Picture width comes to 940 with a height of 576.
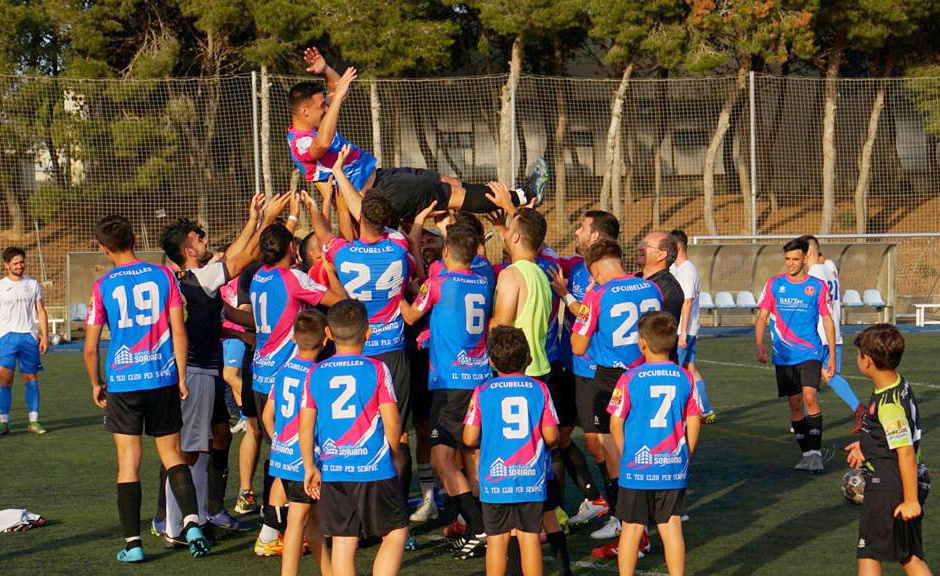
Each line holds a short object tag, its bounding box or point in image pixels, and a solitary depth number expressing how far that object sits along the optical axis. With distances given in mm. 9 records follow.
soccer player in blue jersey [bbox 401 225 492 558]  15328
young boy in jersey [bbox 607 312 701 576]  13102
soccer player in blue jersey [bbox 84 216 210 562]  15187
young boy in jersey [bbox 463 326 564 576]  12914
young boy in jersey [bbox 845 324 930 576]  11953
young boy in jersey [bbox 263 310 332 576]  13391
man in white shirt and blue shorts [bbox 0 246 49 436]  27094
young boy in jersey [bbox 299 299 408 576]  12289
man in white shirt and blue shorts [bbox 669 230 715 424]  26203
